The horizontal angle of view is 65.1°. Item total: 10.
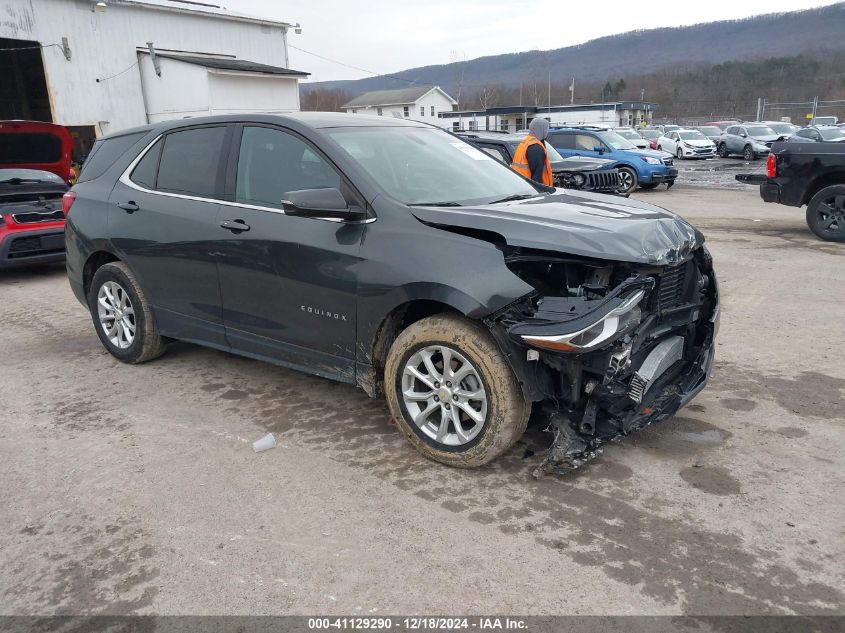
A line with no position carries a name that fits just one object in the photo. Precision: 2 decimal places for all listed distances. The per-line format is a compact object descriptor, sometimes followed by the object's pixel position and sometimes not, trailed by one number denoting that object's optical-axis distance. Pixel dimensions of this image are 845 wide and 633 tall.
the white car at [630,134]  23.51
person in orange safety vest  8.26
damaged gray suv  3.23
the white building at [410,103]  70.19
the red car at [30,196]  8.50
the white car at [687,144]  31.97
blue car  17.83
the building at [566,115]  60.00
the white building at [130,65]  21.30
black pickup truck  9.66
